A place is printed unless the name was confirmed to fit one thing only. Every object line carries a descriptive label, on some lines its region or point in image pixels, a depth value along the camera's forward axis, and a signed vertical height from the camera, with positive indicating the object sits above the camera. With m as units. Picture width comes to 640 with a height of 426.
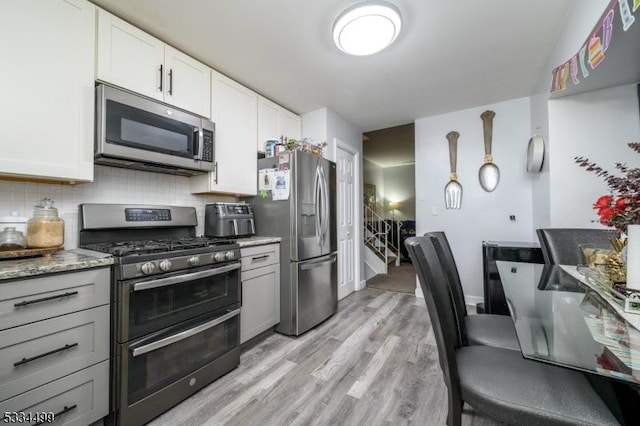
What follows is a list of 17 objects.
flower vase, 1.01 -0.20
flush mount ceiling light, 1.60 +1.29
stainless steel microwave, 1.54 +0.57
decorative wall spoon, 3.14 +0.66
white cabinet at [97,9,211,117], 1.60 +1.08
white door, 3.42 -0.09
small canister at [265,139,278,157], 2.63 +0.73
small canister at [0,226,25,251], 1.28 -0.12
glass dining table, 0.62 -0.36
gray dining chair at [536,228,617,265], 1.55 -0.17
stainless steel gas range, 1.28 -0.54
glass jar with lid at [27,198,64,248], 1.36 -0.06
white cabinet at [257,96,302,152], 2.71 +1.11
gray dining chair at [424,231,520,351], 1.27 -0.61
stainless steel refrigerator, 2.36 -0.16
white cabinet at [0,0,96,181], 1.25 +0.69
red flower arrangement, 0.89 +0.04
